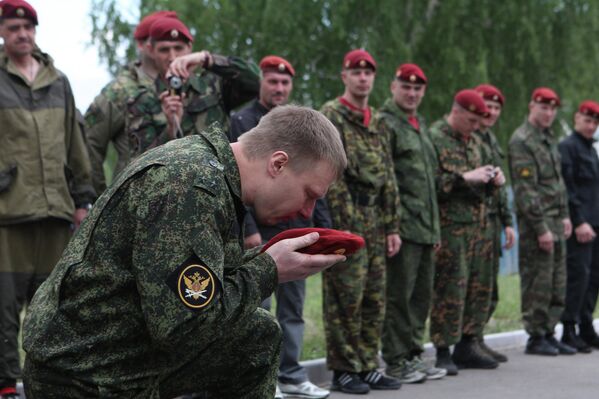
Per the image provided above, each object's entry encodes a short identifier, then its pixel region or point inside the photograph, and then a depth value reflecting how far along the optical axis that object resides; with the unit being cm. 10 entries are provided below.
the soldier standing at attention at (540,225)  920
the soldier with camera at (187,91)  611
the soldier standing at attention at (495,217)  861
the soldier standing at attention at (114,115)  637
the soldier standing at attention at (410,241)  760
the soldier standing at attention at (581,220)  962
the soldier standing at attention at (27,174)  580
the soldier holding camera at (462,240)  813
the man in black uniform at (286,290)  660
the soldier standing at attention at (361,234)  696
